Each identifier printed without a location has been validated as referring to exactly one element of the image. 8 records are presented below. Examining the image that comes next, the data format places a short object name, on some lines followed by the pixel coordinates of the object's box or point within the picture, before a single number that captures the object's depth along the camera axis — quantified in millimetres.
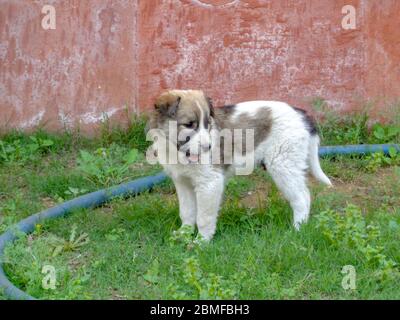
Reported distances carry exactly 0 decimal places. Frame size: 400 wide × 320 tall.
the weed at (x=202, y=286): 5367
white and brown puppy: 6219
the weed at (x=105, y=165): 7809
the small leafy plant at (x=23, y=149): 8305
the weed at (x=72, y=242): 6410
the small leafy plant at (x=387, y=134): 8578
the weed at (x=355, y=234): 5793
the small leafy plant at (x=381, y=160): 8000
